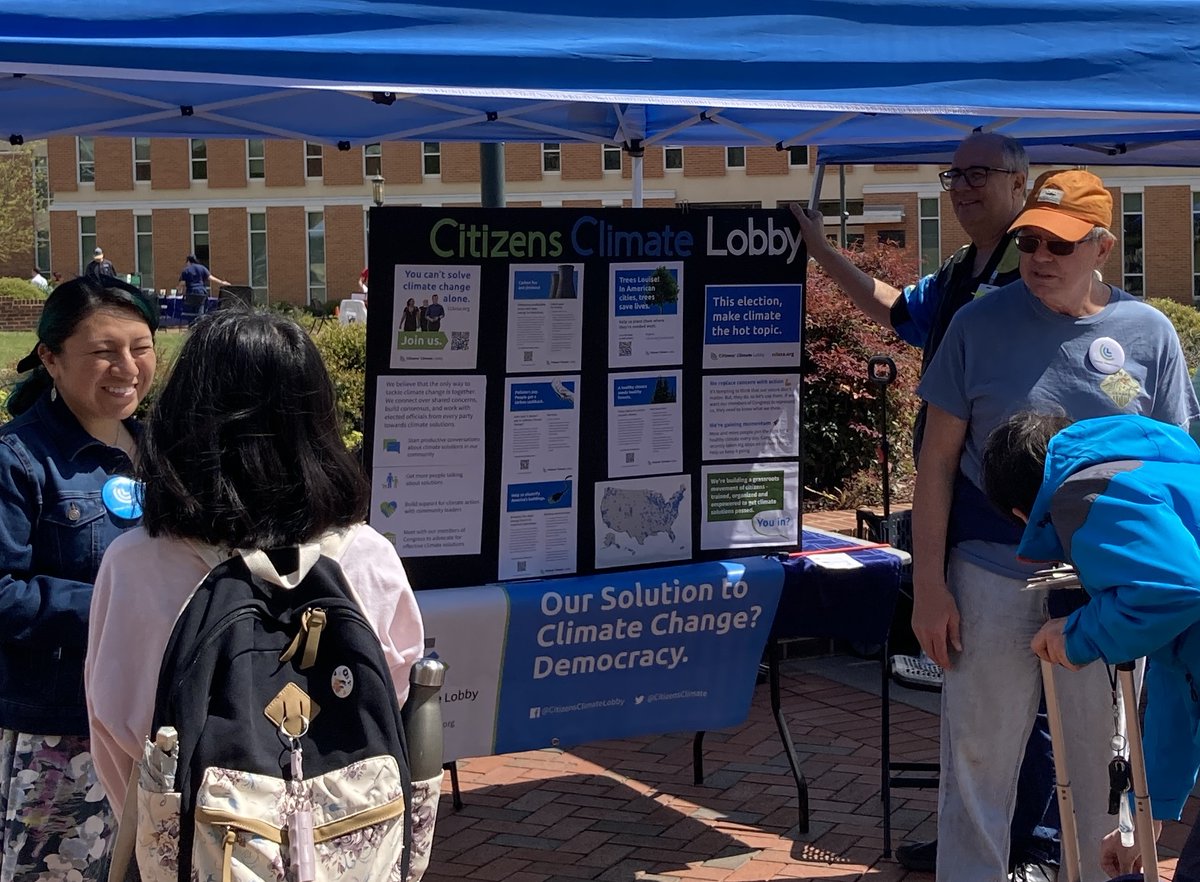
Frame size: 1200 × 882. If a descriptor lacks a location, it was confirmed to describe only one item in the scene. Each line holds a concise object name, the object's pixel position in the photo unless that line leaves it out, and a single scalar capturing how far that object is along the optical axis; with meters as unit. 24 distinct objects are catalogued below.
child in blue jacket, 2.24
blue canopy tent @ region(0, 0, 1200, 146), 2.98
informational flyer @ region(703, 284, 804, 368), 4.56
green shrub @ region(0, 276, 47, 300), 38.37
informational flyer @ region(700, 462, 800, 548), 4.62
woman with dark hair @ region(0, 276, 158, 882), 2.87
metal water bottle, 2.25
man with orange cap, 3.50
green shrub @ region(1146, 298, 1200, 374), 19.00
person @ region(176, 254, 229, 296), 35.75
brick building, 46.88
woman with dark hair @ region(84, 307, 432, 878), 2.06
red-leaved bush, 8.78
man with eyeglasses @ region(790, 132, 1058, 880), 4.00
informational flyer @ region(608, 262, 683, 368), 4.41
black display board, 4.13
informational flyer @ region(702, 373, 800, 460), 4.59
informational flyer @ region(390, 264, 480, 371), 4.10
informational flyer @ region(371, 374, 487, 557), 4.10
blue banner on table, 4.26
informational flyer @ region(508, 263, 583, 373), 4.27
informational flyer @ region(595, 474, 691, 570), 4.46
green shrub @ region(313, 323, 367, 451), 9.80
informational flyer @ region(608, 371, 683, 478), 4.45
